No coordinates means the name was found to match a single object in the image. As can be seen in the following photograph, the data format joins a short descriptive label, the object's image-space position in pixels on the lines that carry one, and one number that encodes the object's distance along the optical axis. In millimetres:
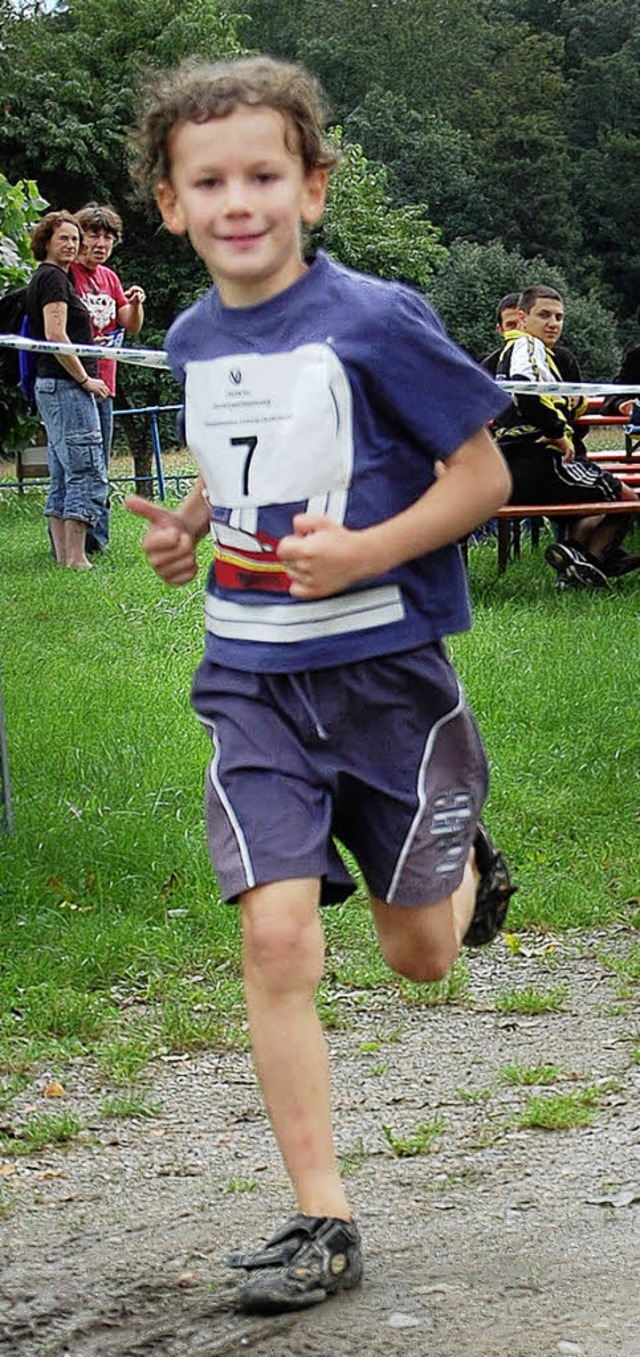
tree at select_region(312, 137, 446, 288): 45219
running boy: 3217
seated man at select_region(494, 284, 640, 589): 12133
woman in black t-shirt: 12000
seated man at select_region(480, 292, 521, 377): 14250
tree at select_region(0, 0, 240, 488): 40031
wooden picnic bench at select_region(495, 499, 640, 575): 11927
